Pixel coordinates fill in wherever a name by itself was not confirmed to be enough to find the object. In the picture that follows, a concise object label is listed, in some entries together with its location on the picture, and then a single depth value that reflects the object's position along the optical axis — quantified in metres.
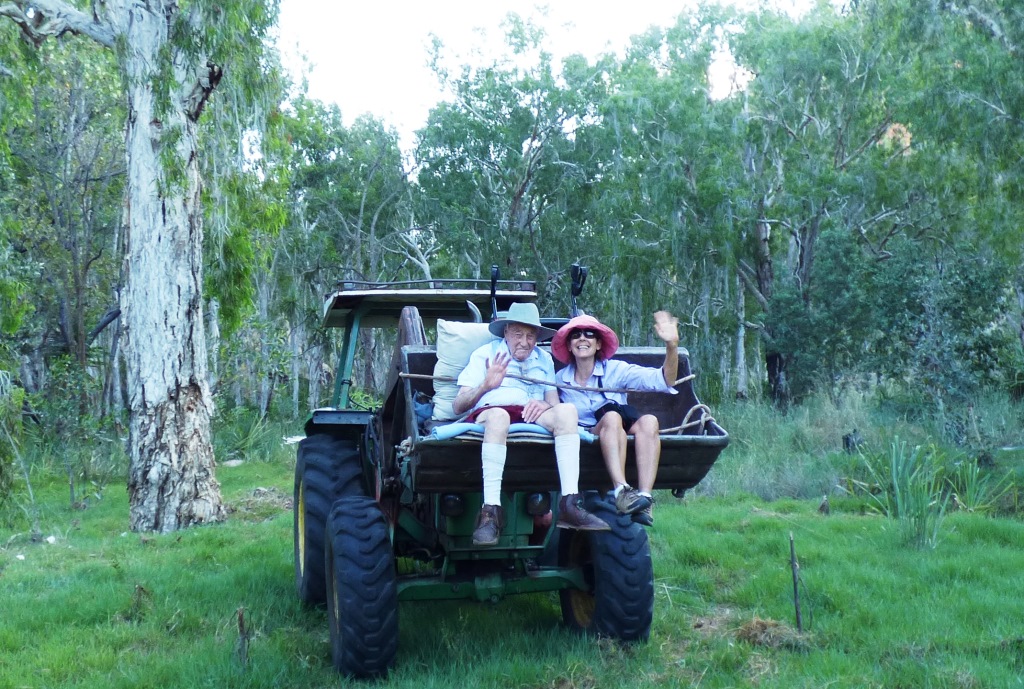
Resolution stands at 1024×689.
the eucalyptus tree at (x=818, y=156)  24.53
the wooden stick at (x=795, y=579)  5.97
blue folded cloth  4.98
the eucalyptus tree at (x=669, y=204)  25.55
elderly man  5.02
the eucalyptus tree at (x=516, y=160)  29.38
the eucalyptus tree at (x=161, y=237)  11.21
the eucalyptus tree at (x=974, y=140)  15.31
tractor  5.25
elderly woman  5.21
